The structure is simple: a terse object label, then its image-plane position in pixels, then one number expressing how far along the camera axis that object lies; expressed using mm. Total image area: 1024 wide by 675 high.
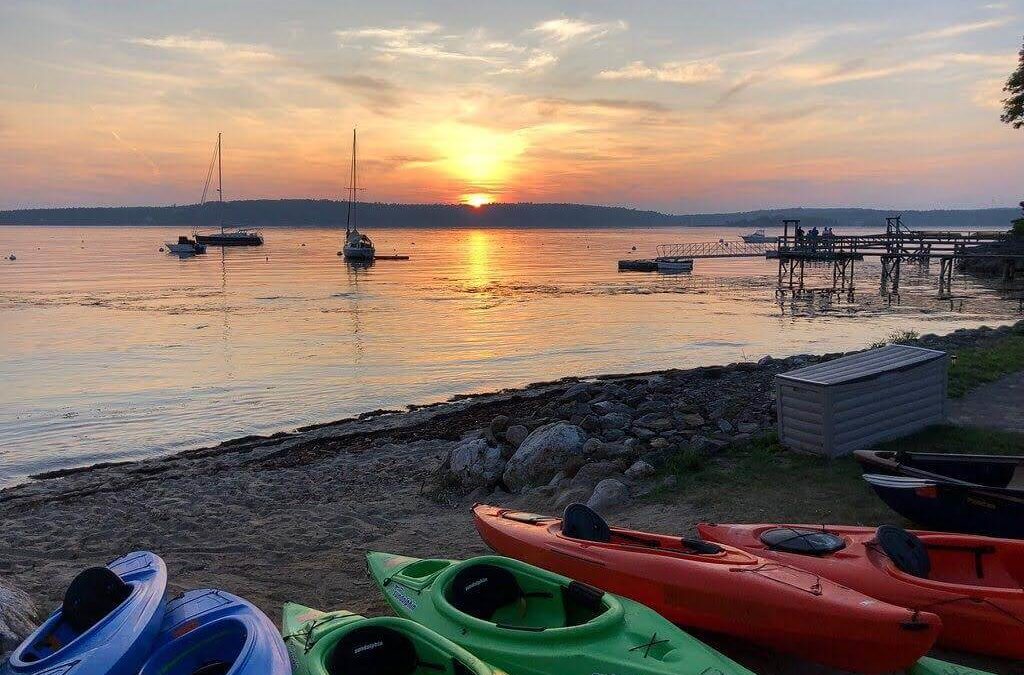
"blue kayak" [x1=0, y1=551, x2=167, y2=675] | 4516
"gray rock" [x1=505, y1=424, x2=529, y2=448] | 11164
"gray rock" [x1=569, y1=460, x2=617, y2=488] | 9391
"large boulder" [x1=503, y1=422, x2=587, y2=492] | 10000
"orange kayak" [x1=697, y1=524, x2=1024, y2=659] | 5043
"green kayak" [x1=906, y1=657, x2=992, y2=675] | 4648
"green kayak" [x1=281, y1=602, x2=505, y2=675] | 4348
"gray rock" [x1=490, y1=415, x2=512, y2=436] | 11920
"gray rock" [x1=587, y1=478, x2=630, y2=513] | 8594
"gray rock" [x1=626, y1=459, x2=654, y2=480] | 9188
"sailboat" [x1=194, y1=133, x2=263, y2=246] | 103812
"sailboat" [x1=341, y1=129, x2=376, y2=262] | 77500
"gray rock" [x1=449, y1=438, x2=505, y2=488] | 10352
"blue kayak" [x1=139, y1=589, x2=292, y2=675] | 4344
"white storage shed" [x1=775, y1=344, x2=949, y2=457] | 8766
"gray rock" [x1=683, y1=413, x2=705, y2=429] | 10852
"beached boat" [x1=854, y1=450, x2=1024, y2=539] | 6359
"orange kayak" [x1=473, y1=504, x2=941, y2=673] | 4641
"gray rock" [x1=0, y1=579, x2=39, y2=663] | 5383
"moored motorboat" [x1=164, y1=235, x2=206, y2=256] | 90938
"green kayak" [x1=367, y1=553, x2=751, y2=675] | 4480
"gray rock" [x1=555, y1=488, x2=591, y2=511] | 8938
